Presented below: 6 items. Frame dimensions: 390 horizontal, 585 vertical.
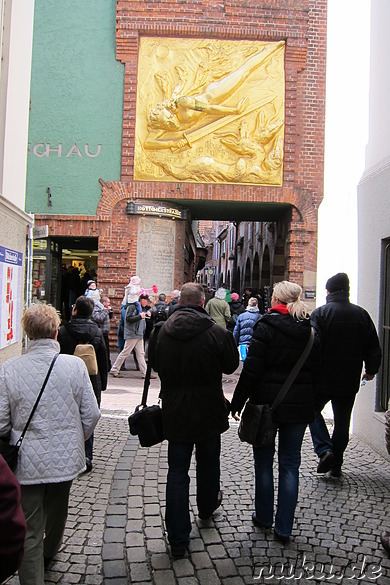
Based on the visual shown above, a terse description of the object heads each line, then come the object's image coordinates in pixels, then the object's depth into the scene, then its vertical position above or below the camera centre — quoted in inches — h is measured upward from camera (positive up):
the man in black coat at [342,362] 199.3 -18.3
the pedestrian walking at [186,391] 140.3 -22.0
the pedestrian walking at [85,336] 196.2 -11.7
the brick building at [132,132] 544.4 +175.1
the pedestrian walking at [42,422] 115.8 -26.4
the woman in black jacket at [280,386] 146.1 -21.9
